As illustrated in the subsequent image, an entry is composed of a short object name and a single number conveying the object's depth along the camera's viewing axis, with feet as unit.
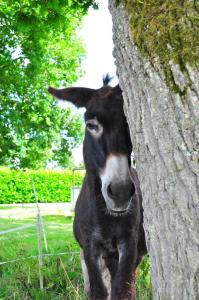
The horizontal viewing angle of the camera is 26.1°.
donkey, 11.05
